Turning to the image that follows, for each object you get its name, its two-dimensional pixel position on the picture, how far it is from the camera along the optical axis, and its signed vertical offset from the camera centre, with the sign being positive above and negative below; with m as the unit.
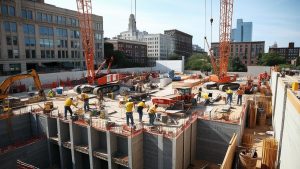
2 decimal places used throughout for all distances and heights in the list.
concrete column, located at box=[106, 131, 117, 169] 15.93 -5.84
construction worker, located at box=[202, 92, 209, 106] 22.77 -3.53
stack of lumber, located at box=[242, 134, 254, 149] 16.72 -5.81
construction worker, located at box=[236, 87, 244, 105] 22.43 -3.31
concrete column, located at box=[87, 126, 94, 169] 16.81 -6.20
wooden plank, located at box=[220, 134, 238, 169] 11.97 -5.20
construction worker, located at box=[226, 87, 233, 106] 21.79 -2.90
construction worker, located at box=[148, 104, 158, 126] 16.36 -3.55
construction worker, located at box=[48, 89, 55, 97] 28.38 -3.43
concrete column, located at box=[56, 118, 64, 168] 18.81 -6.73
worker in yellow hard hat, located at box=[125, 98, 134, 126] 16.01 -3.16
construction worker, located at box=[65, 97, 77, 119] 18.13 -3.02
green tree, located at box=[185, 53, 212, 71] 75.65 +0.99
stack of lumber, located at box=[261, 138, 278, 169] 13.54 -5.43
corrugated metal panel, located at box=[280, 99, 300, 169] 8.09 -3.14
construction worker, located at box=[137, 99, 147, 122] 16.73 -3.16
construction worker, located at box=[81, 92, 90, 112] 20.95 -3.27
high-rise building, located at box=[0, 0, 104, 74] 43.13 +6.66
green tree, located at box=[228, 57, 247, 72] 68.44 -0.17
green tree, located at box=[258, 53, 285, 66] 75.17 +1.81
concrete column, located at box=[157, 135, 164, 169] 14.84 -5.75
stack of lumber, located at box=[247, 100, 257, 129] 20.06 -4.67
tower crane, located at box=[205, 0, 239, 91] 34.58 +1.49
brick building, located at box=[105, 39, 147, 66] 85.62 +7.31
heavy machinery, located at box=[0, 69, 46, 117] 21.24 -2.87
